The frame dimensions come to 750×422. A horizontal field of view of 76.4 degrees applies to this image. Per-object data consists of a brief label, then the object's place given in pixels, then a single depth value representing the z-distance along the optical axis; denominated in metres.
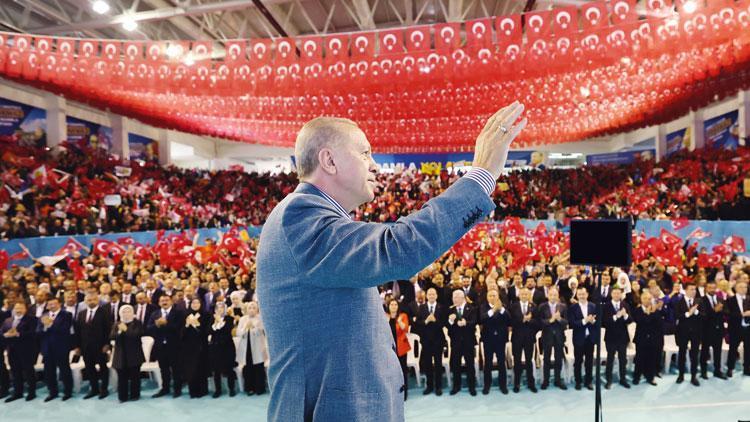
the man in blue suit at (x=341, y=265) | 1.02
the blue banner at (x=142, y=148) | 21.99
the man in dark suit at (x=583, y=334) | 6.57
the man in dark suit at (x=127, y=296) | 8.07
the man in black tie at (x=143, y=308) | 7.04
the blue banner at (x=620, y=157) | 25.26
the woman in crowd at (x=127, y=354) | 6.45
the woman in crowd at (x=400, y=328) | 6.46
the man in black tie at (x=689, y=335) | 6.73
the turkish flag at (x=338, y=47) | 8.13
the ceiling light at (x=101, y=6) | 10.66
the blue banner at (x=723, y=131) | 17.92
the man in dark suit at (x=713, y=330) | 6.80
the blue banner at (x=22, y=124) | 15.16
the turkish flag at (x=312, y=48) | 8.34
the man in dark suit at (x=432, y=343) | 6.66
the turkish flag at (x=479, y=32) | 7.30
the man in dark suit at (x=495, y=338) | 6.58
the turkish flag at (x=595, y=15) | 6.59
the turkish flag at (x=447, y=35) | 7.49
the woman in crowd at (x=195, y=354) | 6.57
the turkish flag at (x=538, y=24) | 6.93
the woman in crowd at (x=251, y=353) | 6.61
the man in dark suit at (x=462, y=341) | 6.60
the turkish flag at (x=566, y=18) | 6.56
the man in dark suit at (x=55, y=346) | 6.50
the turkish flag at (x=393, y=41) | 7.79
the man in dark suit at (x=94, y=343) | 6.60
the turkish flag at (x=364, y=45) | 7.86
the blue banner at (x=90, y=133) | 18.22
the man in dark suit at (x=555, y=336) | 6.64
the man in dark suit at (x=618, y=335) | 6.65
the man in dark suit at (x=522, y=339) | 6.59
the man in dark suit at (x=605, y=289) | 7.34
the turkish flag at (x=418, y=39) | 7.43
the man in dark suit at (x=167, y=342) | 6.61
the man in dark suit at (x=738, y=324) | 6.72
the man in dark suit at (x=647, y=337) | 6.72
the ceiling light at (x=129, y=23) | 12.32
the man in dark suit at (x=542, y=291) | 7.80
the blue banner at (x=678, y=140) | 21.44
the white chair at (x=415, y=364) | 6.92
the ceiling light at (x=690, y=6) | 6.34
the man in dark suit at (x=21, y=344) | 6.50
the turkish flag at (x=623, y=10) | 6.27
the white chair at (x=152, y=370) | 7.00
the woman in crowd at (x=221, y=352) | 6.61
